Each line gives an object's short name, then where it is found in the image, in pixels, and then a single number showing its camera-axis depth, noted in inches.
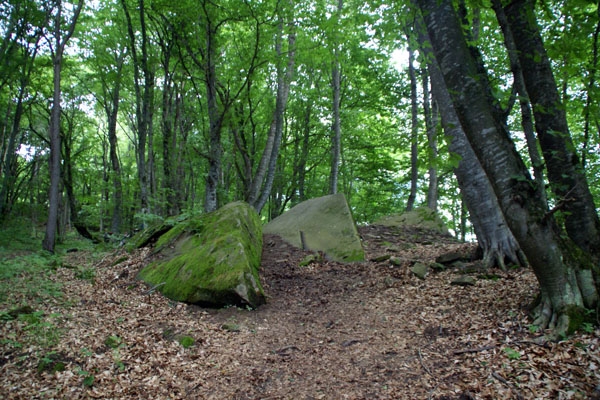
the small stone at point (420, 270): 253.7
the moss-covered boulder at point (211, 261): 226.8
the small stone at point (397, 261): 285.4
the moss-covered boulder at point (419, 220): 479.5
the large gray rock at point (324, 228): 327.0
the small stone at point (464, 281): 219.9
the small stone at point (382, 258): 300.7
